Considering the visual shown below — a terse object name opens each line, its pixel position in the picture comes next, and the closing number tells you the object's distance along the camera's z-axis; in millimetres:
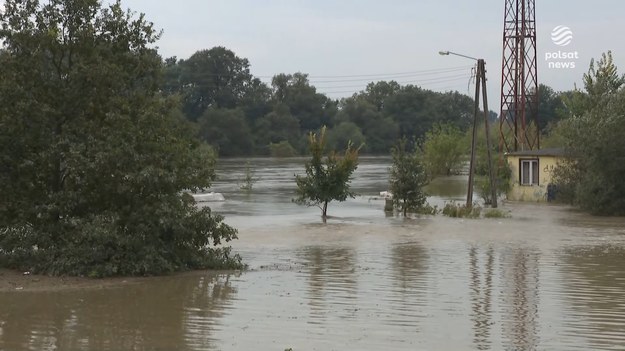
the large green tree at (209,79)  150750
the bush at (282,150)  133788
